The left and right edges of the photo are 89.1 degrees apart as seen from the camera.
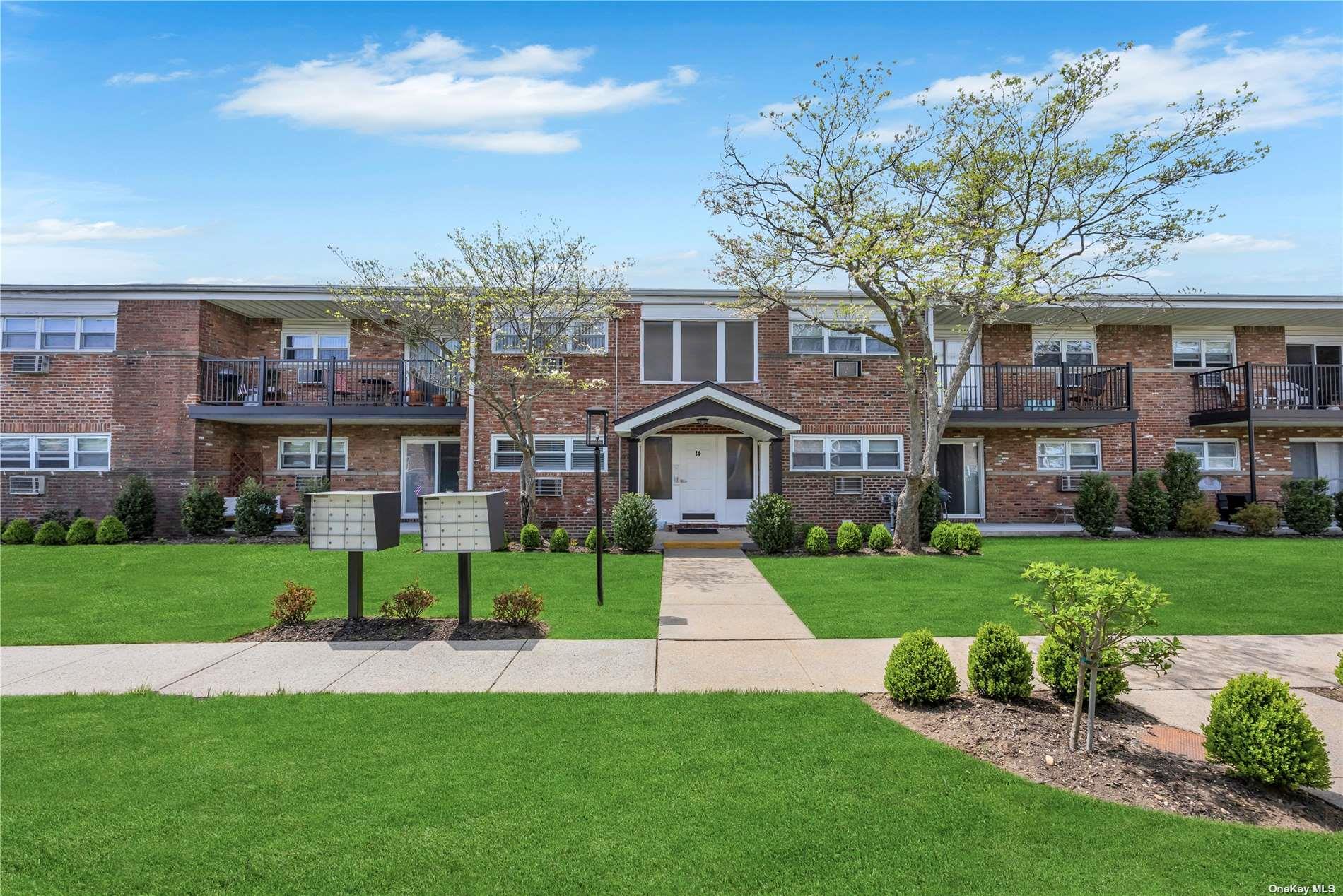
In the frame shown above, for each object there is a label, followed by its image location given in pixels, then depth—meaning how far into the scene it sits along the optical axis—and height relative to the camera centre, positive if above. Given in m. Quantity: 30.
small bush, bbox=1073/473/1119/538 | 16.02 -0.75
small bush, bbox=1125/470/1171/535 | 16.33 -0.75
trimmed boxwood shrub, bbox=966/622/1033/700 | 5.38 -1.51
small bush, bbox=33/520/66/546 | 15.30 -1.30
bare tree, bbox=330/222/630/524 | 14.80 +3.70
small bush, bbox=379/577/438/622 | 8.09 -1.54
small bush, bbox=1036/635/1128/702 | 5.20 -1.56
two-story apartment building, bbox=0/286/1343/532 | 16.94 +1.93
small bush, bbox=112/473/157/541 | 16.11 -0.74
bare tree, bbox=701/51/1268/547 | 12.81 +5.04
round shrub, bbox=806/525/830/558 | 13.70 -1.37
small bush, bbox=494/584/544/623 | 7.93 -1.53
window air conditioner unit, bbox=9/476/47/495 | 17.14 -0.21
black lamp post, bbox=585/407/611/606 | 9.50 +0.60
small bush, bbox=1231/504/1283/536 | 16.11 -1.06
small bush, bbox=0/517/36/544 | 15.38 -1.27
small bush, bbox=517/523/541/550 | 14.33 -1.31
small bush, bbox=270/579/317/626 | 8.02 -1.54
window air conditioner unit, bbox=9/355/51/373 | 17.20 +2.84
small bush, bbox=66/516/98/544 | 15.30 -1.25
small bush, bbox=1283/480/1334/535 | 16.17 -0.80
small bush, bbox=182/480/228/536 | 16.20 -0.83
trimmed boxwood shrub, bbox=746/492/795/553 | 13.86 -1.04
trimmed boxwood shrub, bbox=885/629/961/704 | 5.26 -1.54
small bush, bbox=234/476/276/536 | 16.16 -0.84
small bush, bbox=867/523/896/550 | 13.95 -1.30
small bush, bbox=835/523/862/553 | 13.88 -1.30
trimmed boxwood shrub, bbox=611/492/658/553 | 14.04 -1.02
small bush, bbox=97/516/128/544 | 15.40 -1.24
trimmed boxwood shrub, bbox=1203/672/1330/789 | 3.87 -1.52
